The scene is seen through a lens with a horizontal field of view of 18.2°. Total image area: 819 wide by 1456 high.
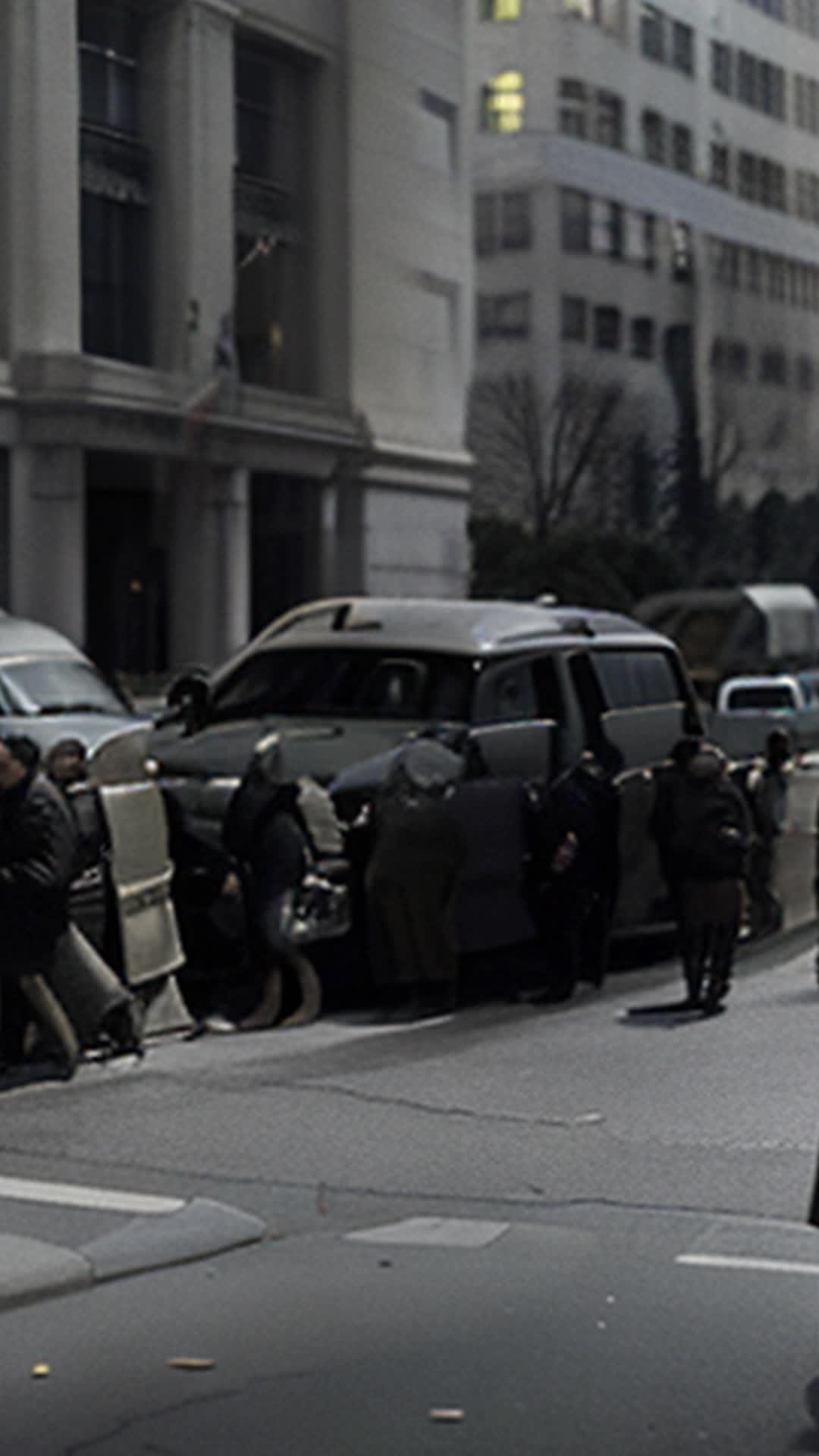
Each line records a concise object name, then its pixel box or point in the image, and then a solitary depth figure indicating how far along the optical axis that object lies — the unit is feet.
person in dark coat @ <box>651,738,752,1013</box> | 48.70
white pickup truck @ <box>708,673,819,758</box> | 119.24
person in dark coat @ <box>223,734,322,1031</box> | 47.42
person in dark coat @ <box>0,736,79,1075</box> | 39.06
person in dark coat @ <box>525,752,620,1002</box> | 49.83
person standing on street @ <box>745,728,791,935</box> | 60.23
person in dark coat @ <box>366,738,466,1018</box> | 48.88
